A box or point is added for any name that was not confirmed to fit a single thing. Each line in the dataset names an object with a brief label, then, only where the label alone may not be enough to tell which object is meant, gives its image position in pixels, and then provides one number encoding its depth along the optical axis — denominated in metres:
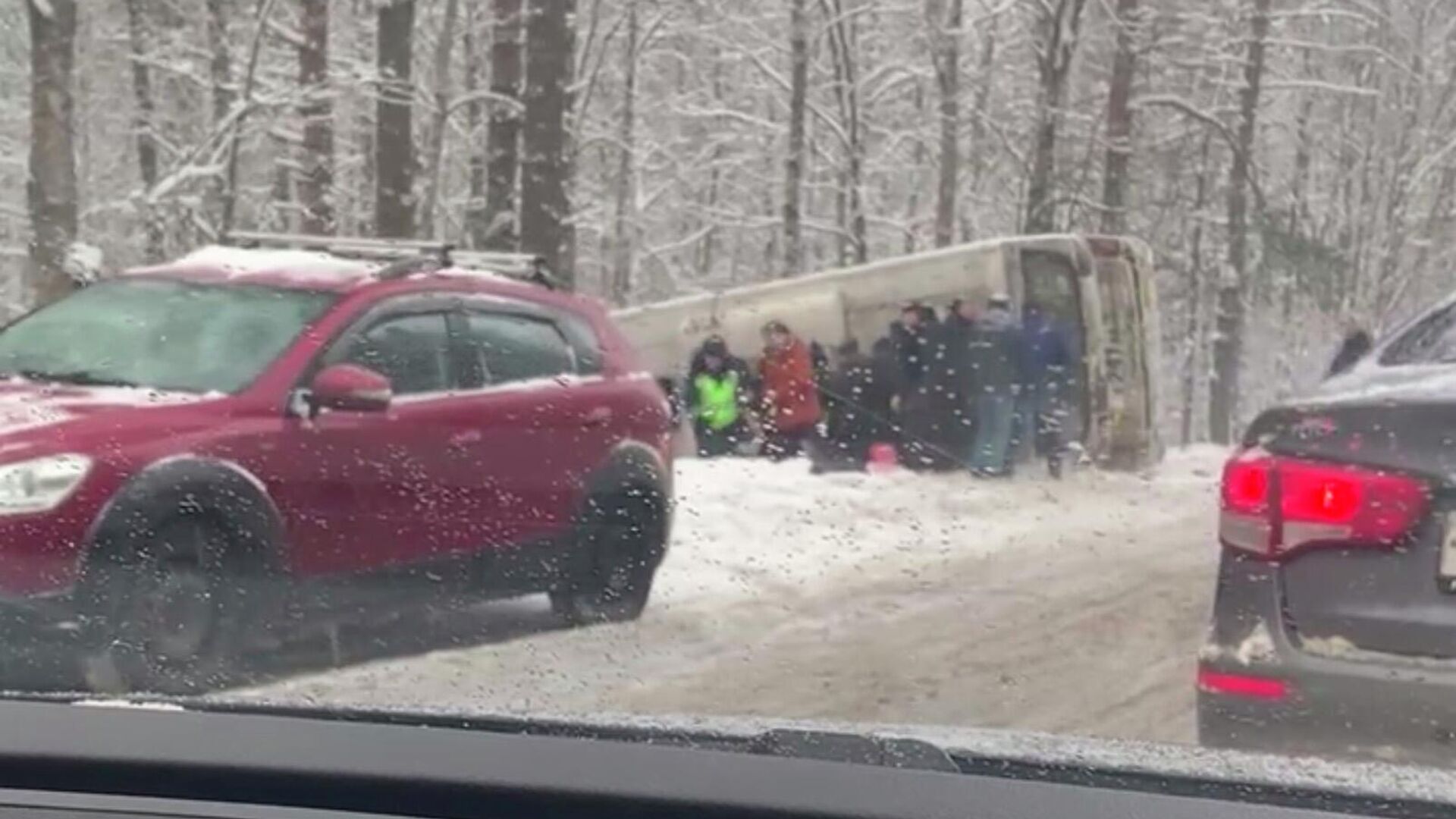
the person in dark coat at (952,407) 12.14
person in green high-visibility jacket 10.60
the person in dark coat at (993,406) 12.12
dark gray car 3.97
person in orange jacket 11.16
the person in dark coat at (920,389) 12.04
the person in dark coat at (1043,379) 12.45
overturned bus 13.31
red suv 6.22
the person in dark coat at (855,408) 11.53
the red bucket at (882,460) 11.83
